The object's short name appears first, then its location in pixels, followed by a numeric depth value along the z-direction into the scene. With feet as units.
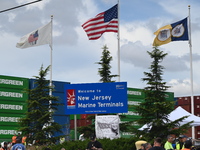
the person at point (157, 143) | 37.06
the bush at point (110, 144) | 76.26
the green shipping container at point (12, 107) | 113.88
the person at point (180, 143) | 58.43
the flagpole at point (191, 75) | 101.96
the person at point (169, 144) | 56.29
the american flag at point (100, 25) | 96.22
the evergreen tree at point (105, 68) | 103.86
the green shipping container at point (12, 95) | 113.70
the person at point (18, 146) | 46.67
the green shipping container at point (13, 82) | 113.39
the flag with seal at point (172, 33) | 101.72
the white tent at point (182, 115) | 89.76
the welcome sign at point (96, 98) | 84.84
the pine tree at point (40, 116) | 92.07
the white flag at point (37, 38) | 106.01
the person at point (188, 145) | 38.22
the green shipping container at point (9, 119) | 113.60
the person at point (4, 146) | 73.61
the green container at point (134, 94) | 159.31
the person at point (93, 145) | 58.80
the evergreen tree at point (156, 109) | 88.69
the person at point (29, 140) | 92.84
